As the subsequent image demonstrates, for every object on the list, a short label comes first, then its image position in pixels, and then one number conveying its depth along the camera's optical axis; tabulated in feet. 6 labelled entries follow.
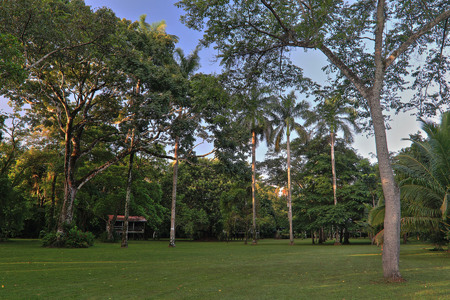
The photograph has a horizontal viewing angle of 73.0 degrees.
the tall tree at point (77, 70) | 42.65
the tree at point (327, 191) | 108.37
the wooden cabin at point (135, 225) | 157.99
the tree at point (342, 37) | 26.02
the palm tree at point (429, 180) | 45.50
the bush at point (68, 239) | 66.49
